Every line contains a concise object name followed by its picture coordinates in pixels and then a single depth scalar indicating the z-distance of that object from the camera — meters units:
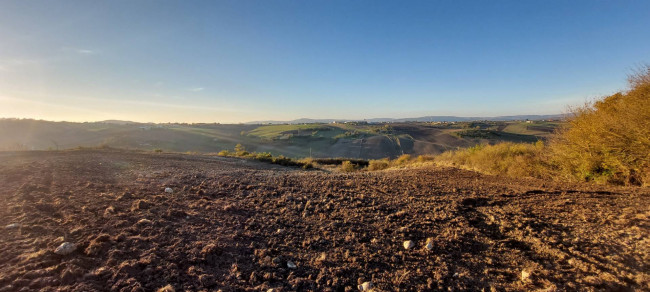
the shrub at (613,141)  6.37
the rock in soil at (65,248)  2.69
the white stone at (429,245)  3.43
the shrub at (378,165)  16.84
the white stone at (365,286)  2.60
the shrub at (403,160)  17.55
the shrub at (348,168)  16.27
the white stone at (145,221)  3.62
